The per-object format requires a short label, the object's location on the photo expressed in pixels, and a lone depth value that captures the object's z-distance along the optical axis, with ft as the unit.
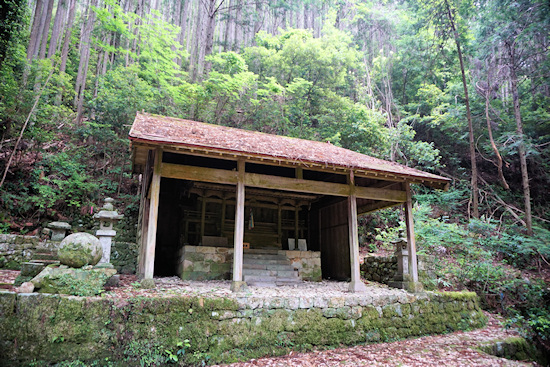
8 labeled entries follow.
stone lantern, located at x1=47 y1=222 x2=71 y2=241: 27.78
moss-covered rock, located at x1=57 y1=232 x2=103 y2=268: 17.69
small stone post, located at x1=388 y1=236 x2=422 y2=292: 28.19
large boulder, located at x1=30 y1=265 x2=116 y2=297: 16.42
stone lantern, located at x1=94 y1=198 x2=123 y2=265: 22.52
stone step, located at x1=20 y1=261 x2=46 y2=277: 18.52
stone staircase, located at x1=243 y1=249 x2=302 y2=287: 29.53
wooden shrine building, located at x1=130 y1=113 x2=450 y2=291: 22.68
